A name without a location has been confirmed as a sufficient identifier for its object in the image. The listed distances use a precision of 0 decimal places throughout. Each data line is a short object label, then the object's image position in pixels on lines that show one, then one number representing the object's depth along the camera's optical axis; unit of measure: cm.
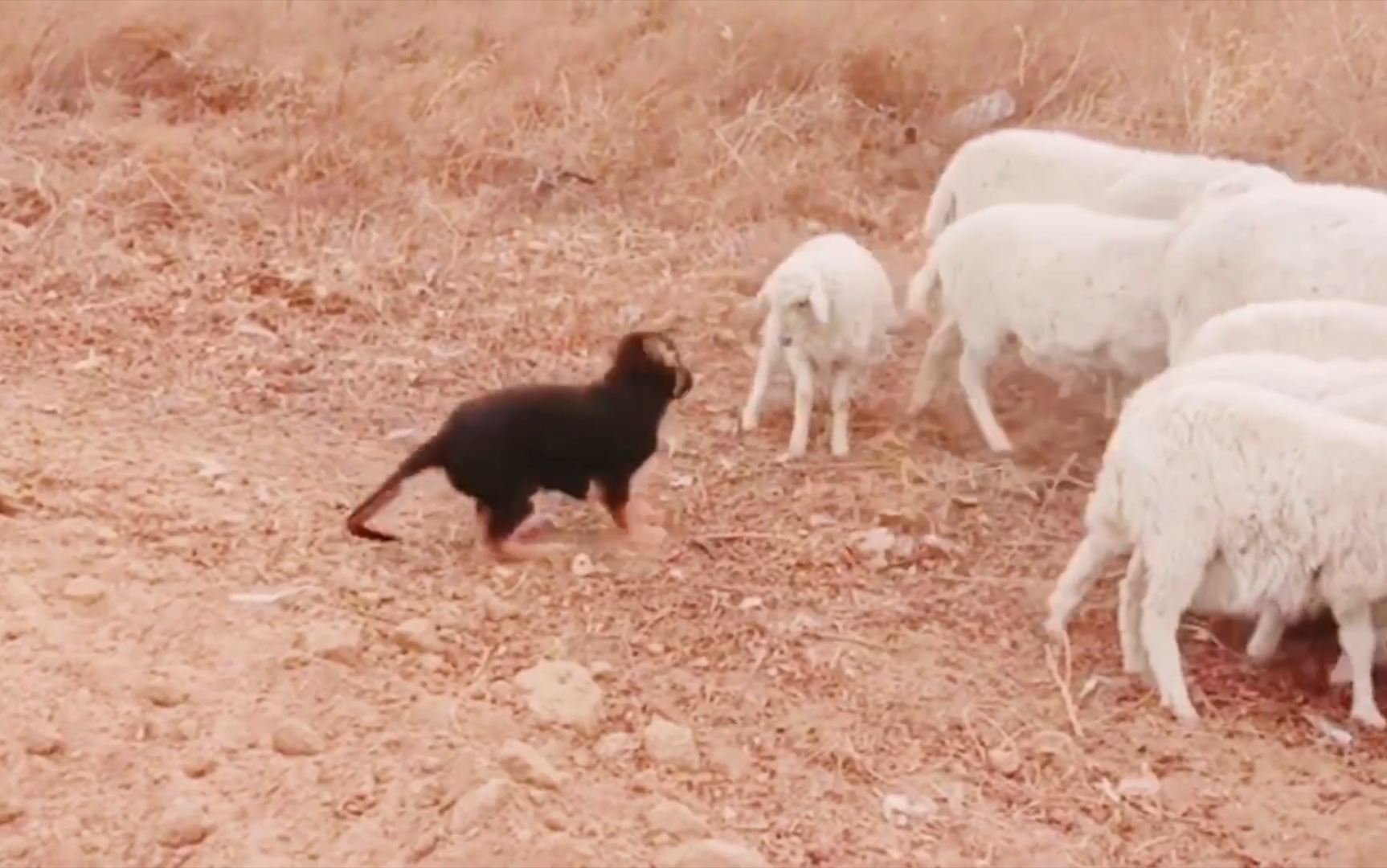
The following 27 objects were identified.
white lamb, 561
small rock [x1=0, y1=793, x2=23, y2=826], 351
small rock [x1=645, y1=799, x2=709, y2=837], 358
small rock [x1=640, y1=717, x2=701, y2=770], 384
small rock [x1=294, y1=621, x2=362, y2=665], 405
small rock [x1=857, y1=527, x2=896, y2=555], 499
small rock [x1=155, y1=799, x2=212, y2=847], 346
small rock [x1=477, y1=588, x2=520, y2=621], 437
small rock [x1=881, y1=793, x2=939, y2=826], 375
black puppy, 462
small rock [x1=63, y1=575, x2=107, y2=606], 417
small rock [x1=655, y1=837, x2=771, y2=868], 343
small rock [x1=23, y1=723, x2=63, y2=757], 366
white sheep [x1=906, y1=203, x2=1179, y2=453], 555
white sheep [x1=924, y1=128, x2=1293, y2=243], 624
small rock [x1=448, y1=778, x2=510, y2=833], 348
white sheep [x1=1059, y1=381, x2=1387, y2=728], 416
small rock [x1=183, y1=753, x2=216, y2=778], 362
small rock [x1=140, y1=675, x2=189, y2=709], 383
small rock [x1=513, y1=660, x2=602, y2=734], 392
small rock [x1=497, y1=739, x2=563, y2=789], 363
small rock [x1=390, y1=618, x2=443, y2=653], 416
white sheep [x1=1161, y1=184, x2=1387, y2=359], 525
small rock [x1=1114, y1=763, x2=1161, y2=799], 392
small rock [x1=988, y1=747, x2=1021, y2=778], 396
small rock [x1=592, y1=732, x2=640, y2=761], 383
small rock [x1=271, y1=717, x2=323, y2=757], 370
